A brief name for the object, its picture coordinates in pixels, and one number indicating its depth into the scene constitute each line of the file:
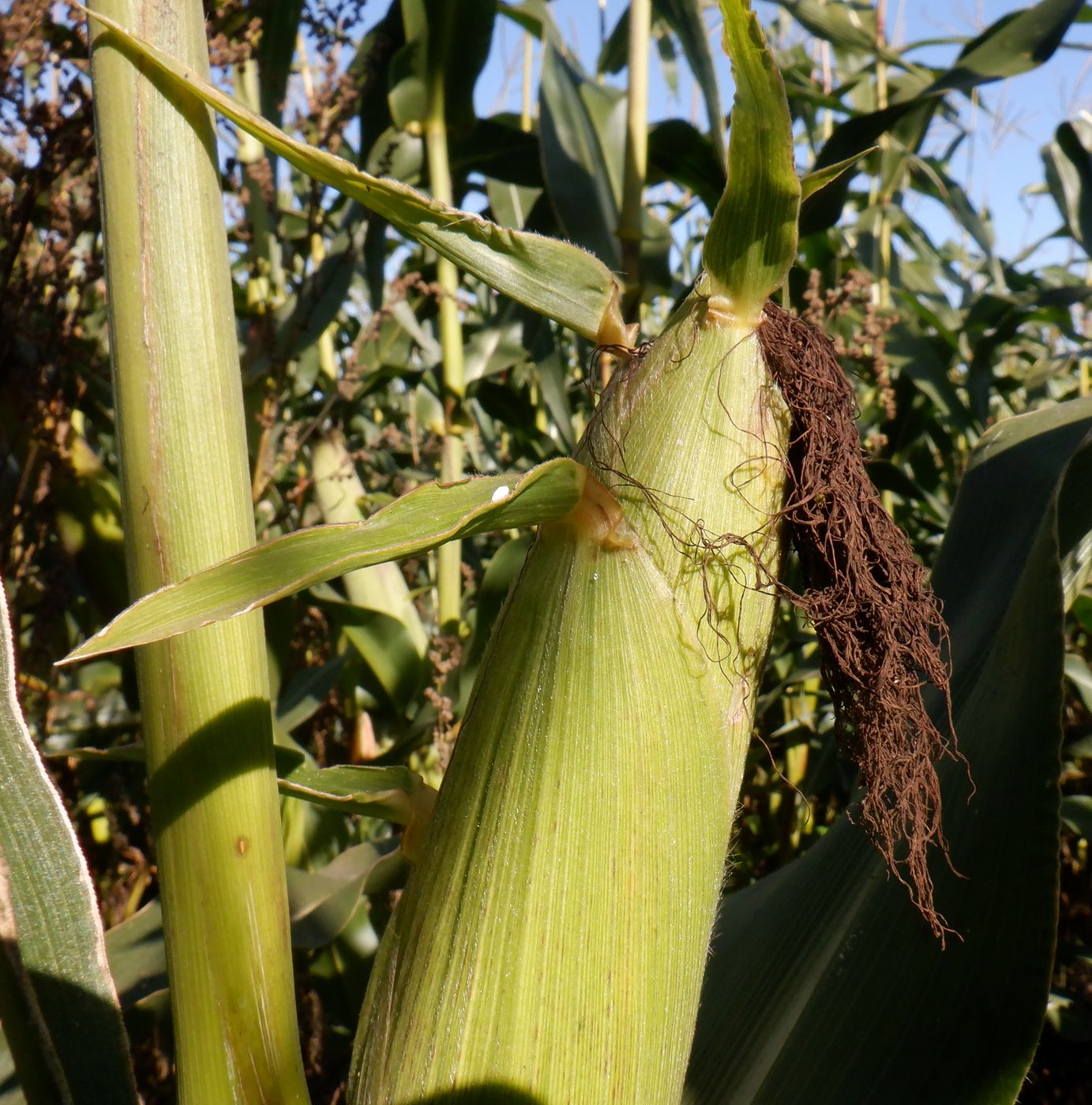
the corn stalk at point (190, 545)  0.36
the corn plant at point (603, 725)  0.36
